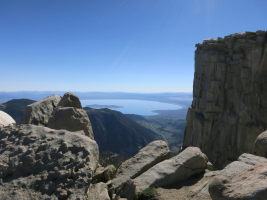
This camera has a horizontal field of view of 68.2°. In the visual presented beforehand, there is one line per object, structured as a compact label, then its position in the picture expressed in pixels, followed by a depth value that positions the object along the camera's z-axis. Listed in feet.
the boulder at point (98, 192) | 24.90
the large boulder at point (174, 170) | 32.69
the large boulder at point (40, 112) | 38.63
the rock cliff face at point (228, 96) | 111.40
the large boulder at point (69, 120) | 36.33
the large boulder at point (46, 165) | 21.26
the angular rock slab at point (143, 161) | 34.02
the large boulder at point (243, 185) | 18.99
